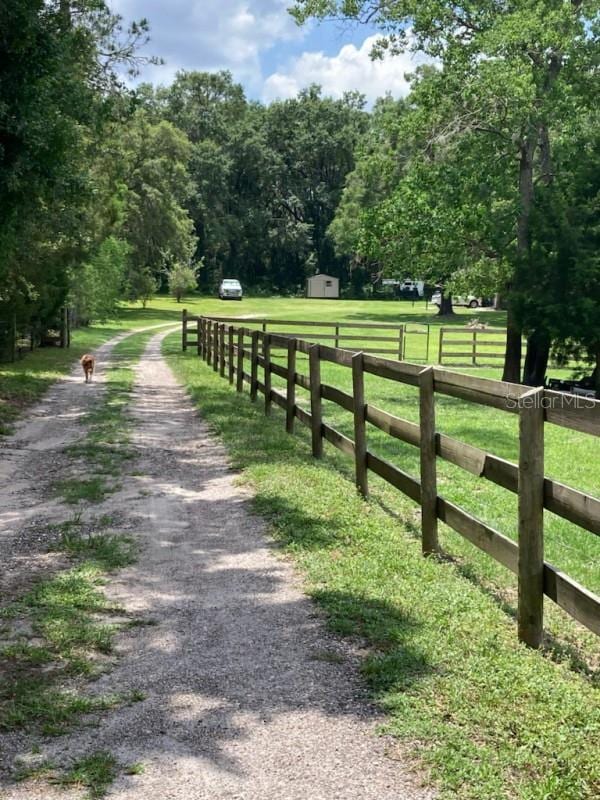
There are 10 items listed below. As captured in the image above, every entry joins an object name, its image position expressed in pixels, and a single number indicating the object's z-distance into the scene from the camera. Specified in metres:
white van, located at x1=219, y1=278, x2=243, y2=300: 71.75
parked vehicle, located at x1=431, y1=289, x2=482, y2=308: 67.12
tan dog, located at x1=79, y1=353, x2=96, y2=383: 18.25
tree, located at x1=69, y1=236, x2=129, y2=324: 33.50
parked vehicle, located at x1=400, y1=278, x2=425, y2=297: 80.52
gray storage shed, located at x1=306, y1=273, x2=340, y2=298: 82.88
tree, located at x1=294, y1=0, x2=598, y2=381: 17.16
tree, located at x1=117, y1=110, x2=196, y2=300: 53.00
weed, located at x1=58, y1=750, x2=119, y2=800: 2.93
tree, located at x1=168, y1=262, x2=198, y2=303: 63.92
